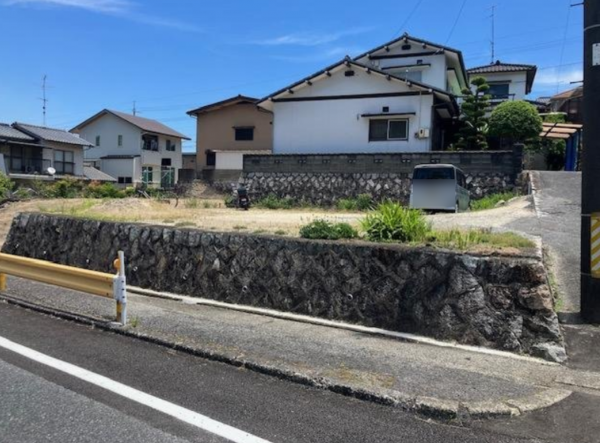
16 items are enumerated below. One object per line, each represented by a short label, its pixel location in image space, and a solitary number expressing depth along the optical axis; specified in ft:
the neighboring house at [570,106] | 111.75
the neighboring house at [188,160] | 187.09
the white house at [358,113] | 78.84
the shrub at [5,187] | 79.89
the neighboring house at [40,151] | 130.11
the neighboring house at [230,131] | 118.42
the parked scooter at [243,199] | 75.00
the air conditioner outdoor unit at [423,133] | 77.36
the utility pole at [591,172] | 20.24
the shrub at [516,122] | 78.02
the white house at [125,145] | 163.43
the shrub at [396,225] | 24.94
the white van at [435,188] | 51.26
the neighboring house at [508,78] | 122.52
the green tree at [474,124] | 82.89
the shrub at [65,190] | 86.12
